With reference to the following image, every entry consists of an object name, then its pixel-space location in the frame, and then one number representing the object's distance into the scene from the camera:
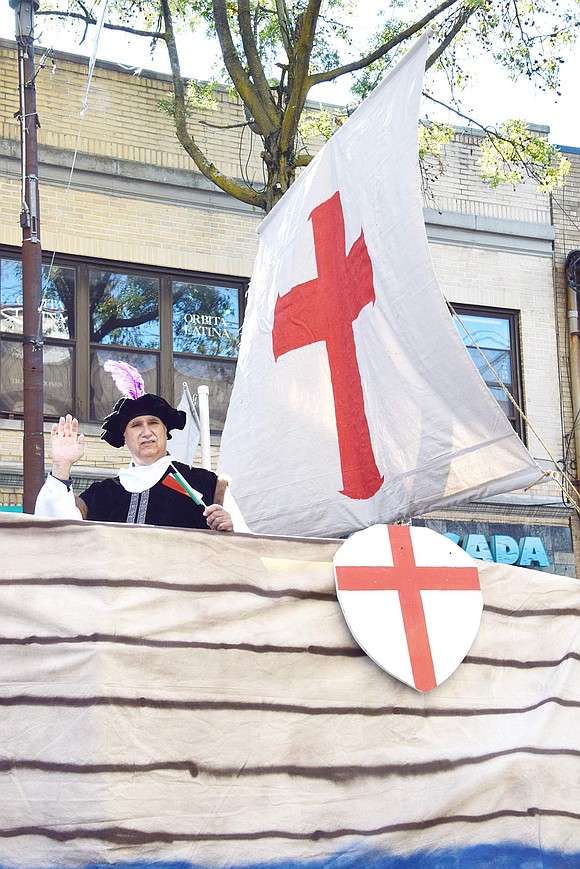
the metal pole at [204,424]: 7.12
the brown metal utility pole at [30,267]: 8.58
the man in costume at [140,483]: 4.14
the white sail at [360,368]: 4.71
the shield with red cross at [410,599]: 3.69
